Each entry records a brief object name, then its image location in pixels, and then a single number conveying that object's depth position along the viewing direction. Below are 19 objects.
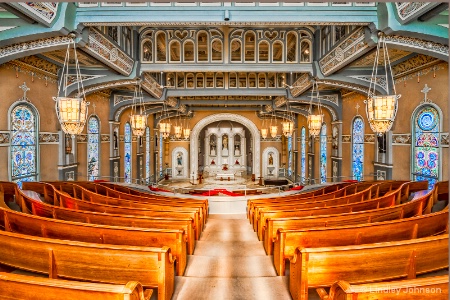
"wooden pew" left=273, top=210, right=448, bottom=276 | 3.24
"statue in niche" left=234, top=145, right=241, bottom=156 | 23.98
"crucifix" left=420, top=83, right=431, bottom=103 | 8.06
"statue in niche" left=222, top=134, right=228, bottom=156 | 23.83
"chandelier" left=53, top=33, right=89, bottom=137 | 5.13
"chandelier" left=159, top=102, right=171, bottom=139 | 12.41
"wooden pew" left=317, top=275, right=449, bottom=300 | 1.89
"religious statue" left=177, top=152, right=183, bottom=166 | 22.58
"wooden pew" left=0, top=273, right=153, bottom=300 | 1.85
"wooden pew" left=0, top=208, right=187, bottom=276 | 3.29
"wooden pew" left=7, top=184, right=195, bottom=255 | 3.96
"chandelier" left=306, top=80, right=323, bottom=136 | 8.70
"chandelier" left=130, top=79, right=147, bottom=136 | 8.84
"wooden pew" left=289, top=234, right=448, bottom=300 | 2.62
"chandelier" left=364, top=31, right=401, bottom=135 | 5.07
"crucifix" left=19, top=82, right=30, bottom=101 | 8.02
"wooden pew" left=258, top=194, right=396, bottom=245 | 4.59
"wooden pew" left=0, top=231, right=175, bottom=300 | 2.66
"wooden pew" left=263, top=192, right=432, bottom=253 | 3.98
